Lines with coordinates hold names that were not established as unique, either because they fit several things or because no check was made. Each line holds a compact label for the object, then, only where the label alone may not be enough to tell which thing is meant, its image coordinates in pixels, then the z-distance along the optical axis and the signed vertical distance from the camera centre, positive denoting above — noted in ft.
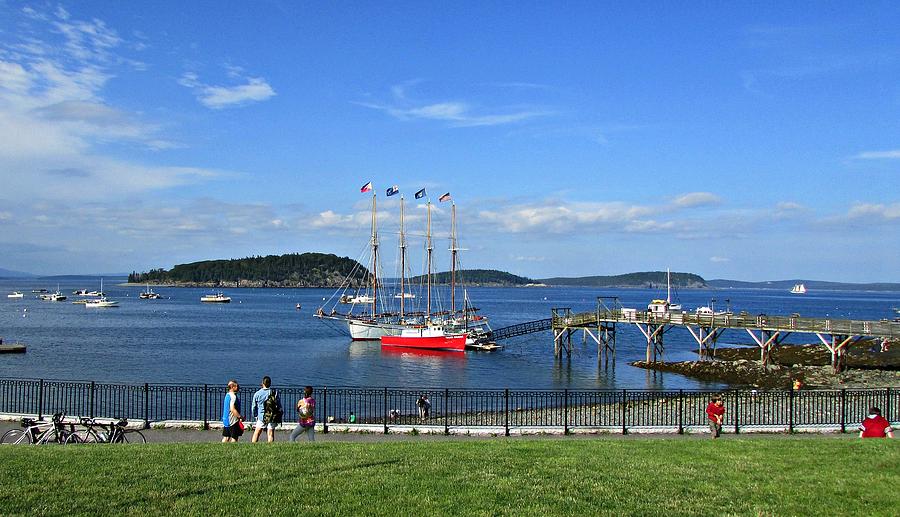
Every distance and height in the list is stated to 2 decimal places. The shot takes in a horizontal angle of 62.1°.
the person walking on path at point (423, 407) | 91.52 -16.36
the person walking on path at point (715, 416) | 61.21 -11.37
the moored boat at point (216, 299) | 643.86 -17.66
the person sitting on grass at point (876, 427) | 54.34 -10.91
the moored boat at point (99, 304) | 519.68 -17.79
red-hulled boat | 232.12 -19.49
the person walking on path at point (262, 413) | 55.31 -10.03
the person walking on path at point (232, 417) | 54.75 -10.30
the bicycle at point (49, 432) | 51.98 -10.81
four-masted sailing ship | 247.91 -15.71
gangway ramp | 225.95 -17.37
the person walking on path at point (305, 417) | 55.11 -10.24
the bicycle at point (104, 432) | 53.01 -11.15
